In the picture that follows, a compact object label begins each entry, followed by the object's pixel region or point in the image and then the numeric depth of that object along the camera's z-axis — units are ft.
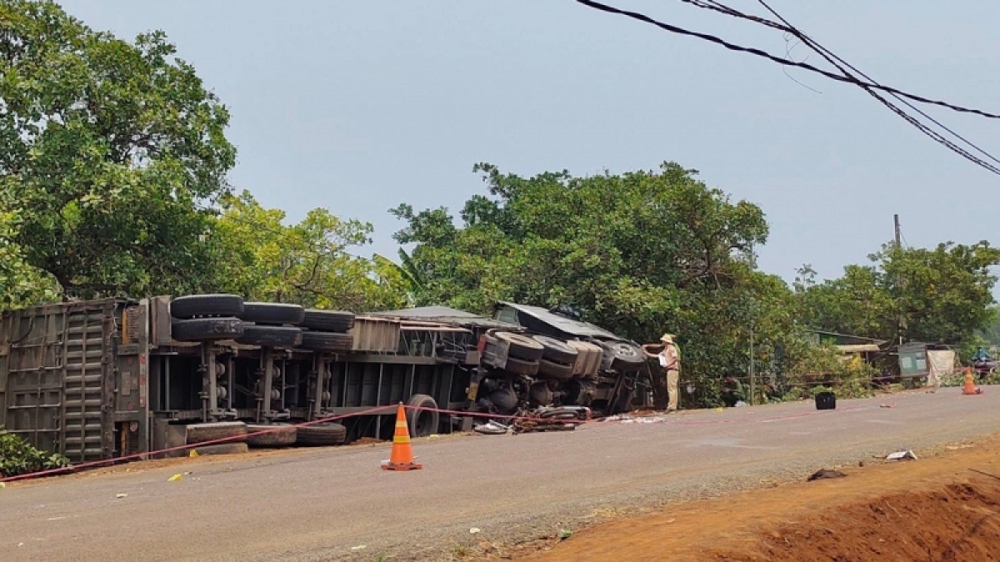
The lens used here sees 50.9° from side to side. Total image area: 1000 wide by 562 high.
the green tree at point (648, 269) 100.07
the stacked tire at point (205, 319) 46.70
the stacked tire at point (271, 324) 49.50
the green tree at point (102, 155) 66.69
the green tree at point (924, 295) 164.66
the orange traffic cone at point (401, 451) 39.37
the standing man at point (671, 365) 80.23
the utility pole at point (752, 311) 103.35
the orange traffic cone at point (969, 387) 97.19
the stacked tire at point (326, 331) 53.01
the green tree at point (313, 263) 112.37
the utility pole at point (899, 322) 170.60
